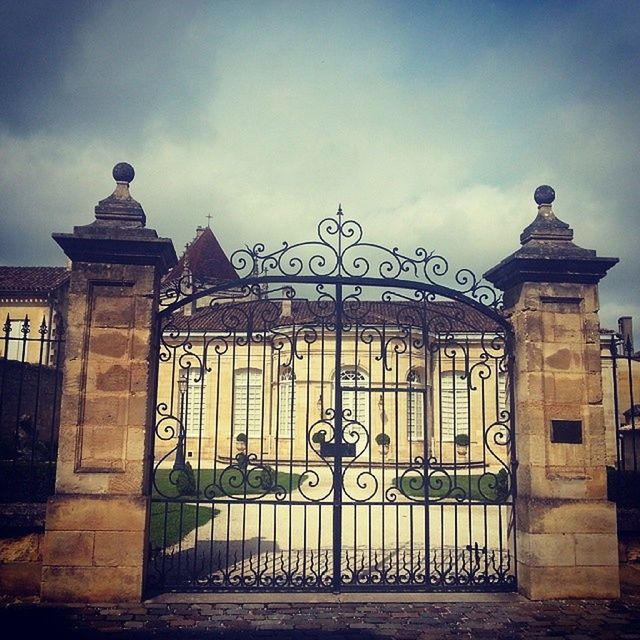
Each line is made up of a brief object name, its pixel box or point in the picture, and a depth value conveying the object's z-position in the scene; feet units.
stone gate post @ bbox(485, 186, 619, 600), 20.08
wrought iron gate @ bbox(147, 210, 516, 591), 20.74
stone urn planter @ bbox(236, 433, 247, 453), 72.90
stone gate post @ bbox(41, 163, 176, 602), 19.07
